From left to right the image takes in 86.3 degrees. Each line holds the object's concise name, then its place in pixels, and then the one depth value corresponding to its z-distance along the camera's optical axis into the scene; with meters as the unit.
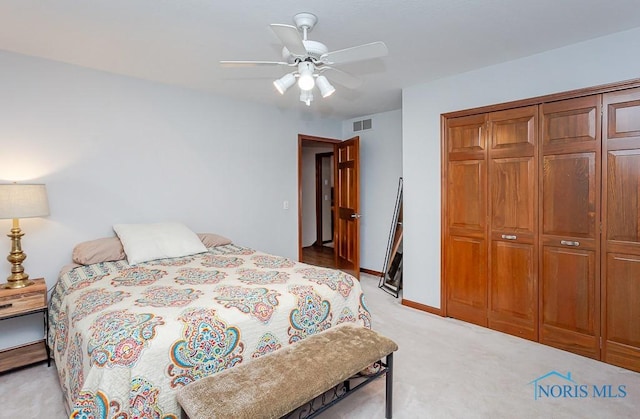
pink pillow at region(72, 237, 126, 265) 2.77
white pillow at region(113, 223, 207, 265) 2.83
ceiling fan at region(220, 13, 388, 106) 1.82
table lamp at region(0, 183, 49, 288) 2.36
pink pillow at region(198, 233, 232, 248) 3.44
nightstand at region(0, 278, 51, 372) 2.38
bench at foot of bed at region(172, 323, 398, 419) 1.37
